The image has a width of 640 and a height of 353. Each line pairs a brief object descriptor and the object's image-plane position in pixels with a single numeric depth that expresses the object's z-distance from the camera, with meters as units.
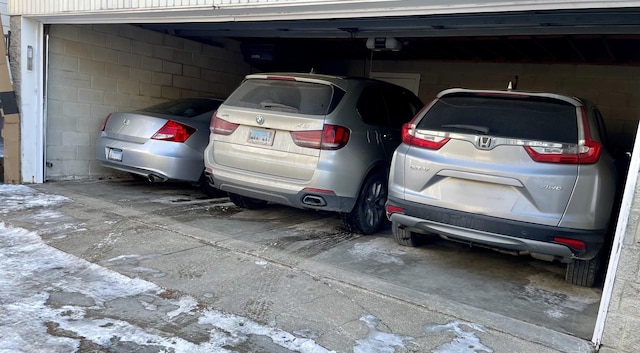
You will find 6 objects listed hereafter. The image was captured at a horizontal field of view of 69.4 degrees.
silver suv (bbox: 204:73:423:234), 4.71
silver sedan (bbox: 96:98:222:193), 6.12
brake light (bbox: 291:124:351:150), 4.66
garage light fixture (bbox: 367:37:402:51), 7.14
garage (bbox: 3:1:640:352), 4.45
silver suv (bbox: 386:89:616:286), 3.53
